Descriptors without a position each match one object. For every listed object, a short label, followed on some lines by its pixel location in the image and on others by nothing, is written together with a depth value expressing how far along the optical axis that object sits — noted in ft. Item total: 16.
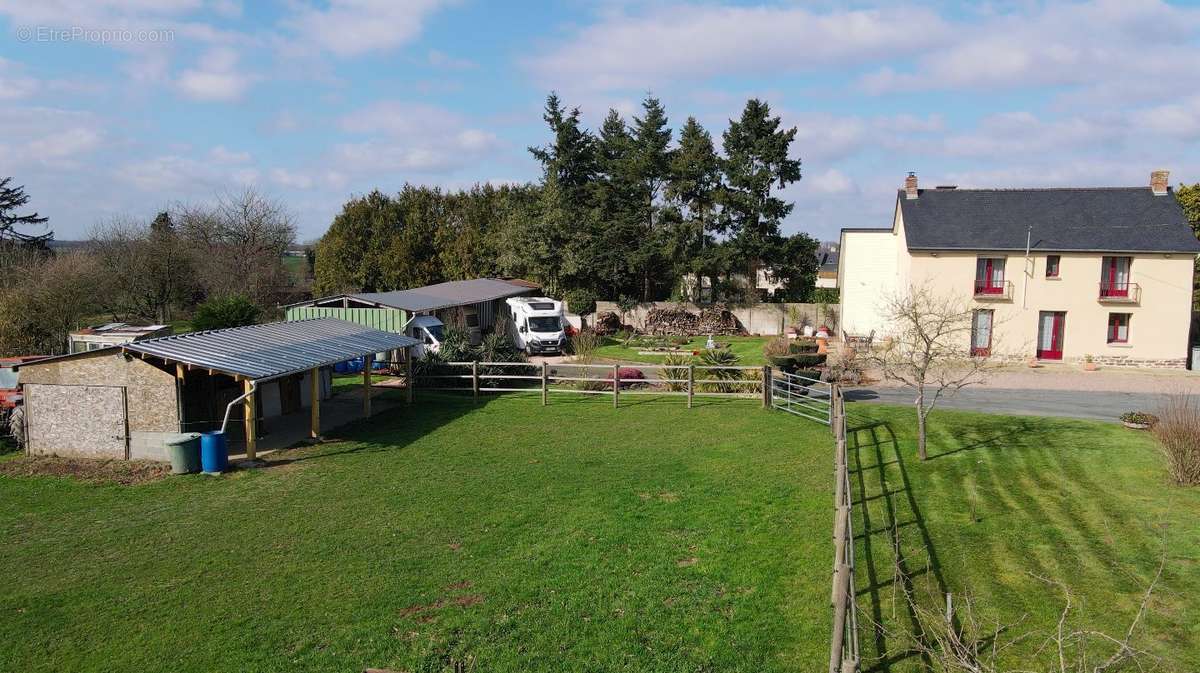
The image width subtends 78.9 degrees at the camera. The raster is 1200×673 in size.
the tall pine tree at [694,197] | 142.31
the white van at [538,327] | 105.91
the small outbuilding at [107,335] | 75.51
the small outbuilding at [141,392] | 48.39
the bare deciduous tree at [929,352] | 49.11
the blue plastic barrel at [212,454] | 46.16
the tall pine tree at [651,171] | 148.15
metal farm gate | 61.00
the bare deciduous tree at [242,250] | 133.80
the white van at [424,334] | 86.28
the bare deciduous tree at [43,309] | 84.07
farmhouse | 95.66
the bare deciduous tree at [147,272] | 123.95
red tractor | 56.29
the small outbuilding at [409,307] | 87.76
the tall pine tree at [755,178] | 140.77
